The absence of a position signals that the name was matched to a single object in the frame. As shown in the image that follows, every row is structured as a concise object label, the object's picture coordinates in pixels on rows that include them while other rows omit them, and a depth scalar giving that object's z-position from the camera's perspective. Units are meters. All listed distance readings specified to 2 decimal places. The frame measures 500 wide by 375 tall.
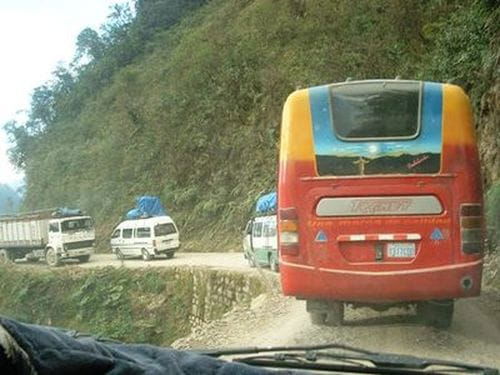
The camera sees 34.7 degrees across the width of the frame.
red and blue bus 7.20
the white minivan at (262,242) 16.54
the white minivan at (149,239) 23.83
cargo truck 25.30
